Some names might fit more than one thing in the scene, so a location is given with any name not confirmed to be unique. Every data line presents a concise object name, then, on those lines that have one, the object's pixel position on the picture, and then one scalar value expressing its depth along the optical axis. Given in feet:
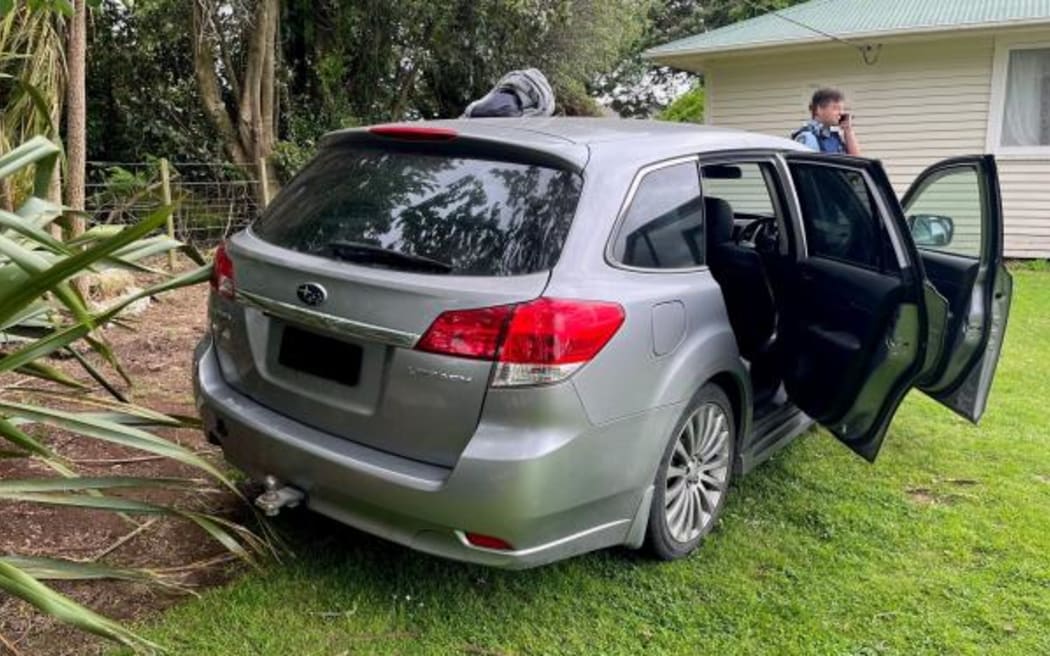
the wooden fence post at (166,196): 20.88
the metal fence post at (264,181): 35.73
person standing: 20.01
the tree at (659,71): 77.87
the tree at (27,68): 16.98
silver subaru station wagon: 8.16
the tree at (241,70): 35.81
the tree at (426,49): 43.62
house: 35.32
